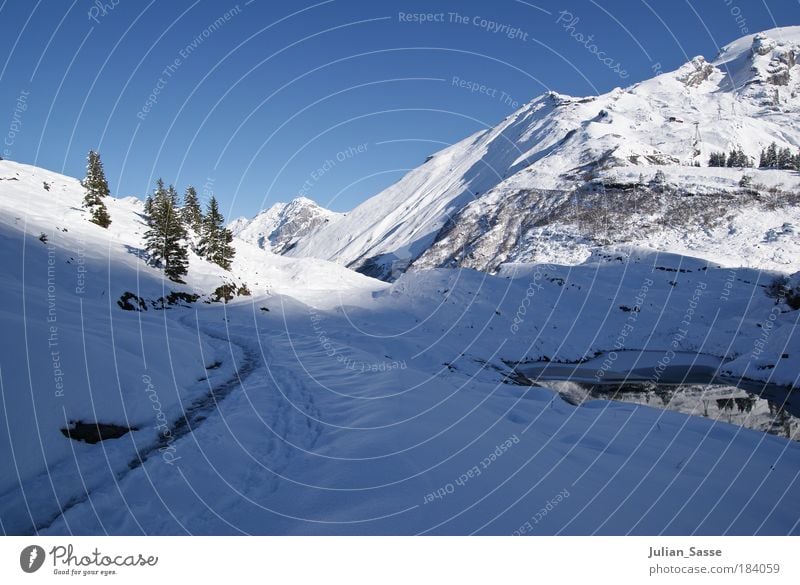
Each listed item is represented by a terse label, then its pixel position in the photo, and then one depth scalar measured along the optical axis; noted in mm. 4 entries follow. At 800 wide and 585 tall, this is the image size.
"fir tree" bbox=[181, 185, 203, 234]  63438
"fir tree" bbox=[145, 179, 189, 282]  38969
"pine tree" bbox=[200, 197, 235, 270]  51812
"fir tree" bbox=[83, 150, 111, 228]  46062
